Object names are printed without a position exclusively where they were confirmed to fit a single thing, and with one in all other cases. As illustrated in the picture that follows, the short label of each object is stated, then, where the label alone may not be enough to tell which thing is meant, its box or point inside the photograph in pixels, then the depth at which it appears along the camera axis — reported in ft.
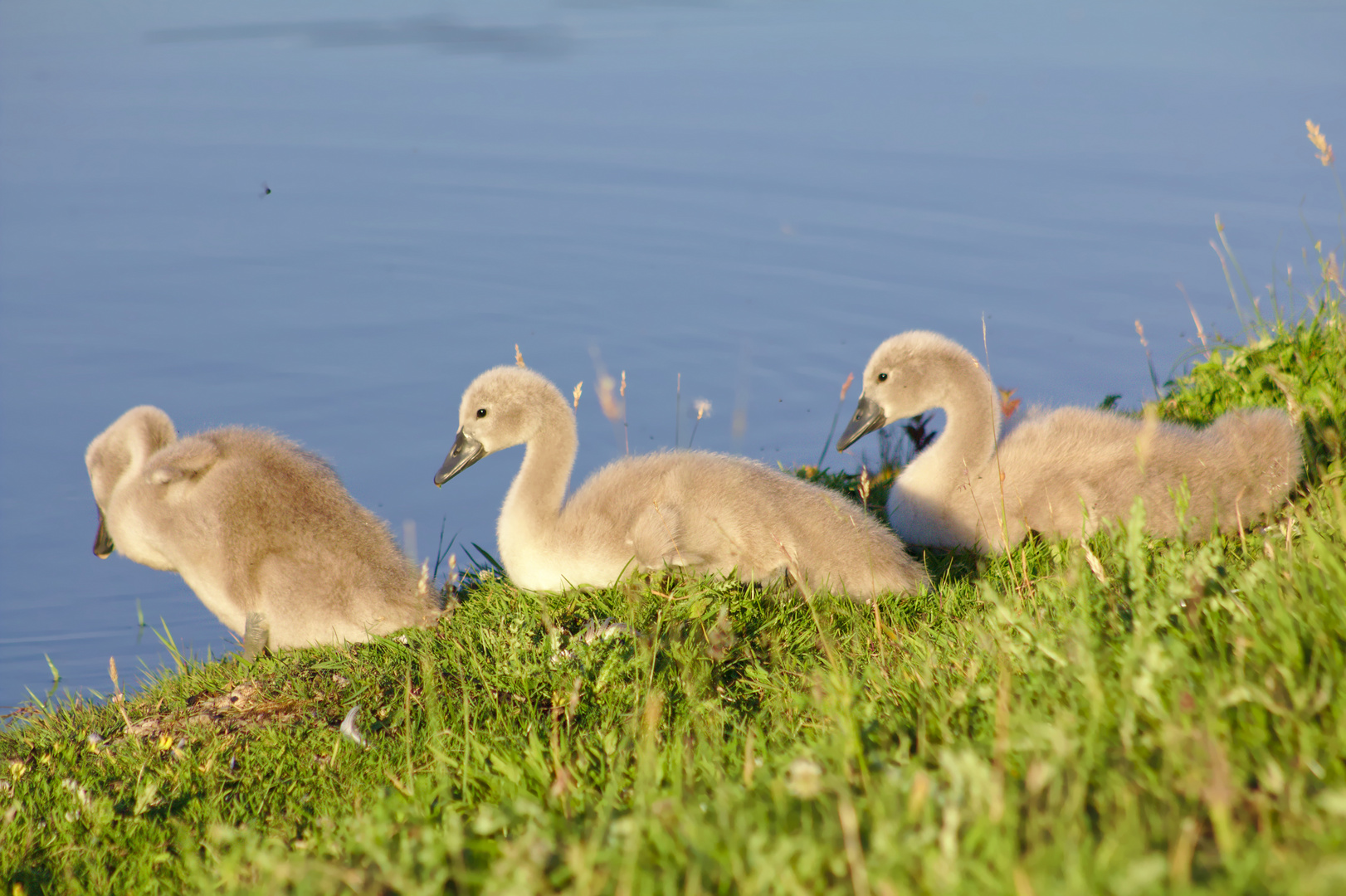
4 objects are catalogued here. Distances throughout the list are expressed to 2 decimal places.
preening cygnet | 33.04
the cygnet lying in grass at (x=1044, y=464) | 34.99
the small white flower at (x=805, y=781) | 15.64
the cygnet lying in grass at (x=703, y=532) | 31.81
